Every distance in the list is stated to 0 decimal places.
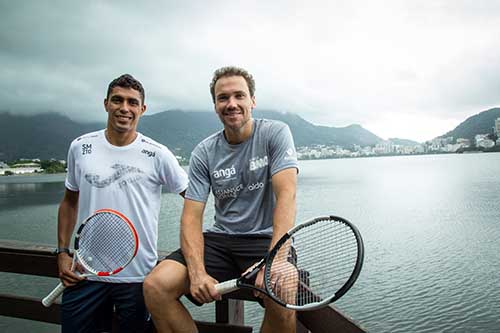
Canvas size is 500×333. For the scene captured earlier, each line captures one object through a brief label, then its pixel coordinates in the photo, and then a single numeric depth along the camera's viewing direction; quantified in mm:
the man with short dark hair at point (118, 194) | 2703
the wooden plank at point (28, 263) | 3082
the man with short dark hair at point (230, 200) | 2412
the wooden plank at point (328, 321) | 1834
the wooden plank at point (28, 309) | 3221
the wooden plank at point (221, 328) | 2789
